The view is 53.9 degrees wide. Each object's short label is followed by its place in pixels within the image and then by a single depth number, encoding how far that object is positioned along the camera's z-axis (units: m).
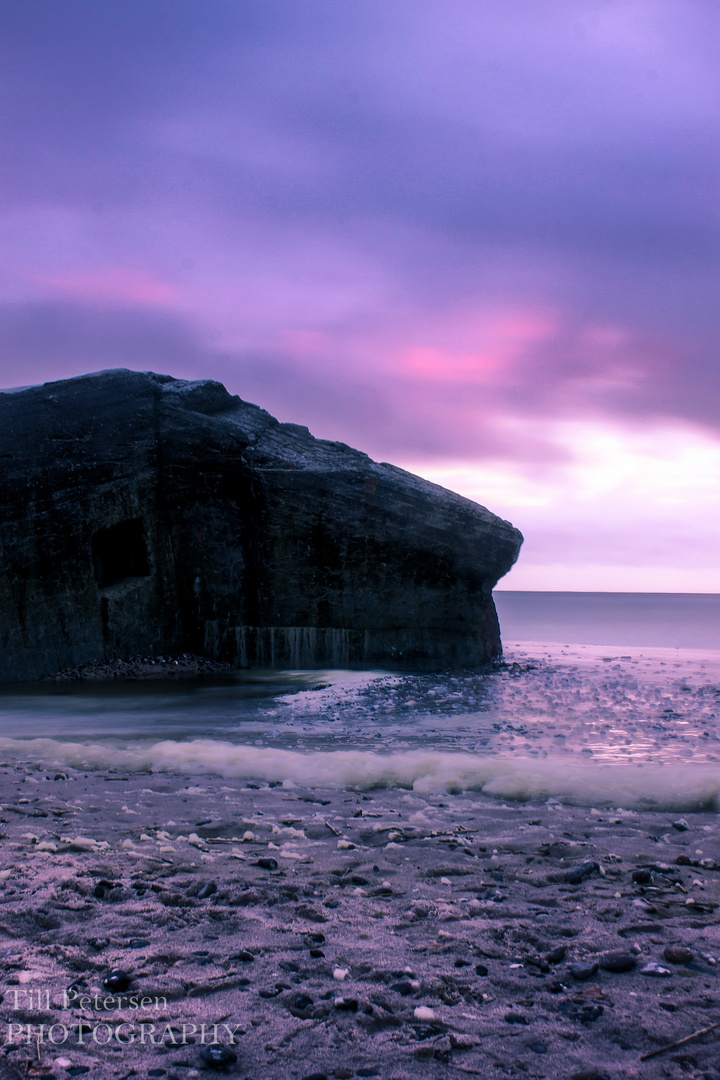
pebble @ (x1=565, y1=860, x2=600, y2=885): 3.47
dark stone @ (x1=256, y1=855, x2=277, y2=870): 3.60
